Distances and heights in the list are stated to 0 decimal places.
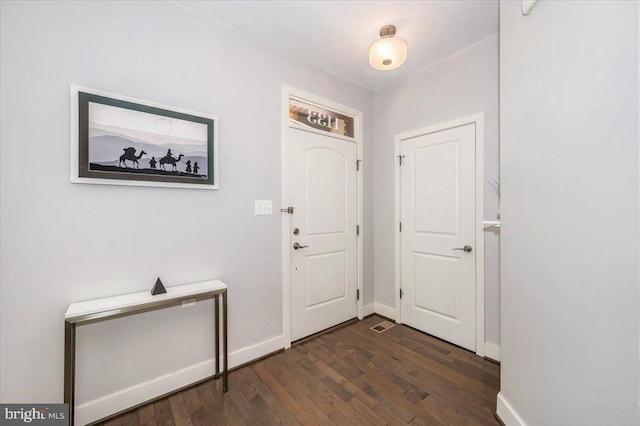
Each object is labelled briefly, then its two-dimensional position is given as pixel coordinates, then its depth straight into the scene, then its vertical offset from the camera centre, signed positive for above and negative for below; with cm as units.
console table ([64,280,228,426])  135 -57
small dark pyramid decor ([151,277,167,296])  164 -49
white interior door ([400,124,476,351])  242 -21
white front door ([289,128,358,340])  255 -21
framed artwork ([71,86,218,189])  153 +46
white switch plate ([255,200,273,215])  227 +5
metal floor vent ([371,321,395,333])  280 -128
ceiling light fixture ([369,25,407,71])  200 +130
